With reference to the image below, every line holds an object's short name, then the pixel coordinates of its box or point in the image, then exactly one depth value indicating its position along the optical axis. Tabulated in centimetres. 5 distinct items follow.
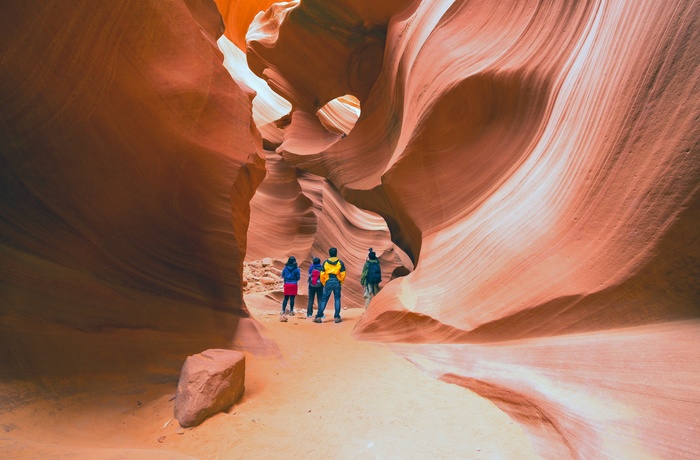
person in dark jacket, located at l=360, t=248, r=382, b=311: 817
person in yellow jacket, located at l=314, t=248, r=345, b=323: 739
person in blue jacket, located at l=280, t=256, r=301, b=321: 761
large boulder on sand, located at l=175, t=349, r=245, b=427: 288
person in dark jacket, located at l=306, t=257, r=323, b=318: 770
